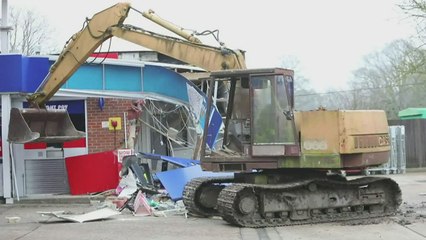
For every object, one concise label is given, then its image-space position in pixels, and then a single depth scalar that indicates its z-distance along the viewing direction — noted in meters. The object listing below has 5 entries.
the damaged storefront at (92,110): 15.05
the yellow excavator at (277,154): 11.12
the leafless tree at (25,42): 44.89
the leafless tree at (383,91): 56.25
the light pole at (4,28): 15.68
